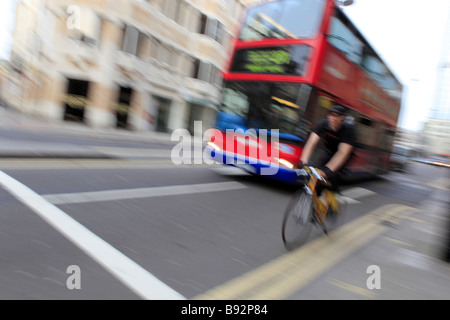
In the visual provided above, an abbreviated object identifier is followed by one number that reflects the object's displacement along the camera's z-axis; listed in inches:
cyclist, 170.9
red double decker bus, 286.2
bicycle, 164.1
